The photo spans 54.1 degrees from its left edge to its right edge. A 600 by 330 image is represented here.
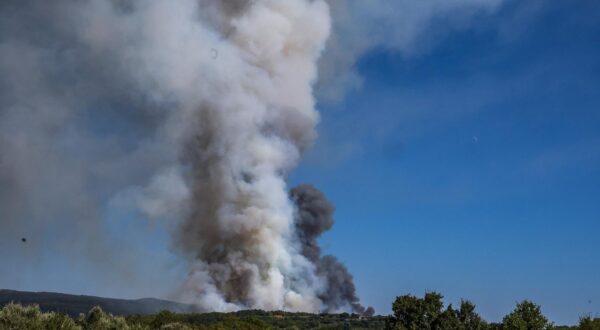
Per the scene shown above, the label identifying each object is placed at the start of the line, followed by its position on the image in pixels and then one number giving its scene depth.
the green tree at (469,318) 53.28
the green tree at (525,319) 50.41
